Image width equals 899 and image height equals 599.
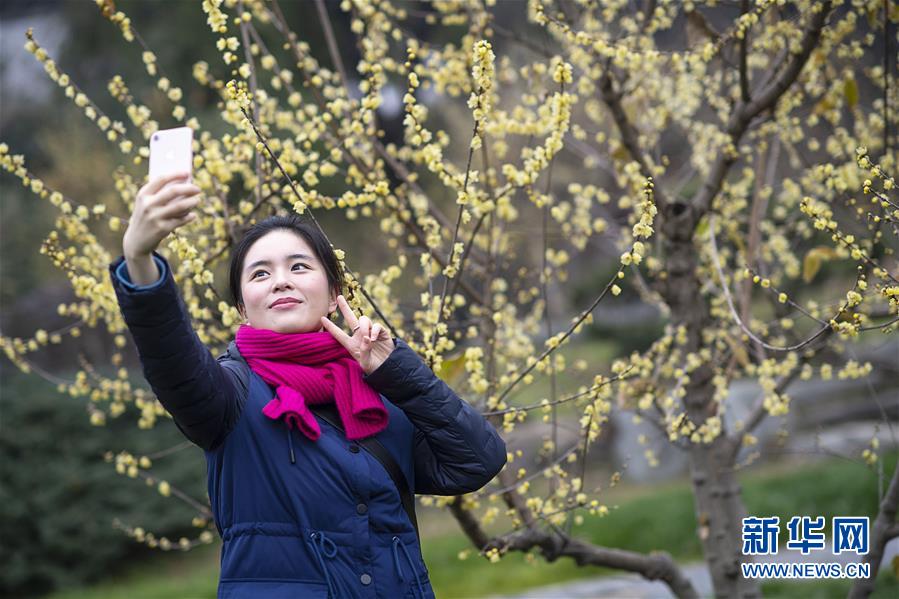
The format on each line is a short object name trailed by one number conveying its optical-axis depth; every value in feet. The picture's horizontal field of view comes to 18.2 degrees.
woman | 13.43
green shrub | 33.90
